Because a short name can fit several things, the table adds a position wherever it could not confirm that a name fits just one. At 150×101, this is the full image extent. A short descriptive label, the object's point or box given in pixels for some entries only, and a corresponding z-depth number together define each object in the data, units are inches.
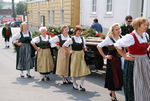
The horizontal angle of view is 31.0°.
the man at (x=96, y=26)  457.1
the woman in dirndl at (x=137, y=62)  175.6
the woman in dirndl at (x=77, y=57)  262.8
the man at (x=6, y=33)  670.5
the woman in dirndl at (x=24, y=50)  321.4
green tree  3831.2
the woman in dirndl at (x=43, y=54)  307.6
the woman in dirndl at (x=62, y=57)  289.3
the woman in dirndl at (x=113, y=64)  220.1
